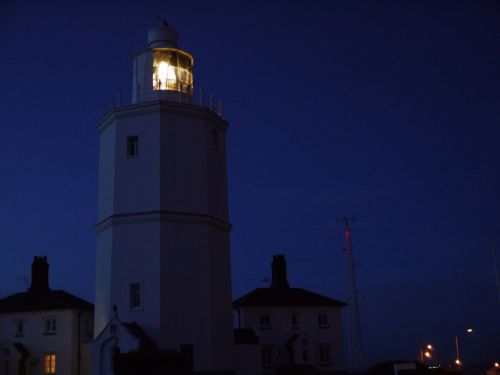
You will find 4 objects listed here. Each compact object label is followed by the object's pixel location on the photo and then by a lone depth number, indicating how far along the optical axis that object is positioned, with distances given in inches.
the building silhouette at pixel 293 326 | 1716.3
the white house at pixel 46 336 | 1555.1
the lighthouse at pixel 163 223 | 1041.5
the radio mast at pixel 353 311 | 1513.3
